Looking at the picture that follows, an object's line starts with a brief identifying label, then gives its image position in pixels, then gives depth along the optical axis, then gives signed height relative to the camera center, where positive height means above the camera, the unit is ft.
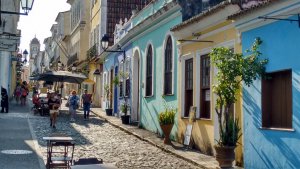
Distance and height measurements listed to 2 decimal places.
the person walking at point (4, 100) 73.92 +0.14
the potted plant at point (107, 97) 82.28 +0.82
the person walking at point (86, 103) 76.59 -0.31
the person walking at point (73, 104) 71.67 -0.46
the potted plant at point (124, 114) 65.72 -1.94
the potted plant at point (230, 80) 29.12 +1.41
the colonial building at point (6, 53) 86.36 +10.19
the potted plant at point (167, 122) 44.80 -2.03
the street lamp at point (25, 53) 124.47 +13.00
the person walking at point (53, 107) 58.49 -0.78
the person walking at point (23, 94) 105.81 +1.61
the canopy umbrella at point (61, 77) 84.38 +4.55
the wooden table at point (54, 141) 26.75 -2.36
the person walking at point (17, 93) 109.22 +1.89
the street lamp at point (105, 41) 72.28 +9.56
